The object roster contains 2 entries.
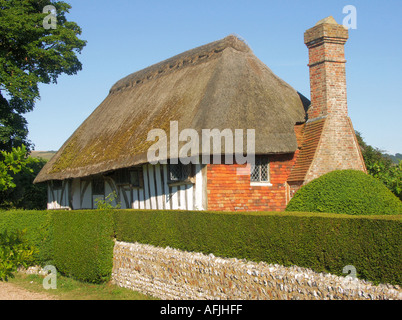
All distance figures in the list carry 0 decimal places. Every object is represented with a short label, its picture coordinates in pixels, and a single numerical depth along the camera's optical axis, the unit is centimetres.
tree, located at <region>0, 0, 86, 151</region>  2074
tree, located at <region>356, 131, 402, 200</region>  1352
